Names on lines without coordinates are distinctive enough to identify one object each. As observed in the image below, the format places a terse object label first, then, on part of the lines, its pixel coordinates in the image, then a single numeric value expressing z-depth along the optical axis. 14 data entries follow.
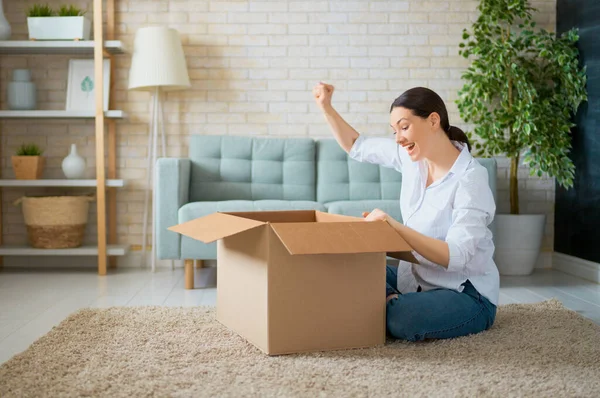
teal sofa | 3.97
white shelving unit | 3.91
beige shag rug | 1.71
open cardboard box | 1.86
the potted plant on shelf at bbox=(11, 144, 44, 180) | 3.97
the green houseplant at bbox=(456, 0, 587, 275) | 3.87
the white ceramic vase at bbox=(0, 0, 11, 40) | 3.97
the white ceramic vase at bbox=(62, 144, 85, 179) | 4.03
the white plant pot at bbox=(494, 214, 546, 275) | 3.98
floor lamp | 3.92
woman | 2.07
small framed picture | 4.16
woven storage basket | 3.92
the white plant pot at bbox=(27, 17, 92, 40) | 3.96
